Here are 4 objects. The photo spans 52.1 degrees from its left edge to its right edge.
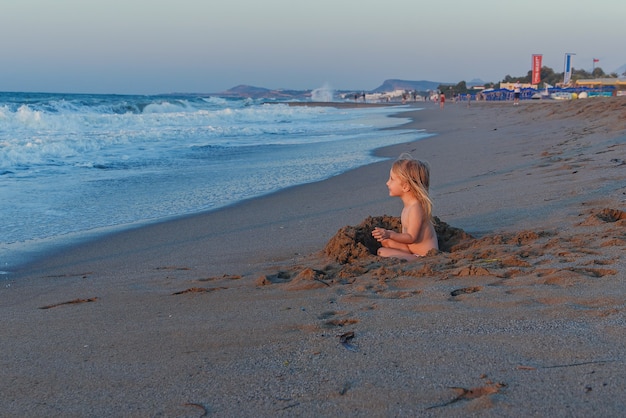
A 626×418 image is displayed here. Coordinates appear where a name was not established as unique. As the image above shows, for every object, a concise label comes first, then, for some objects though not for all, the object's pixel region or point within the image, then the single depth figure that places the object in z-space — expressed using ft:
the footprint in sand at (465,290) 10.57
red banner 186.23
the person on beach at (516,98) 127.85
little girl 14.06
